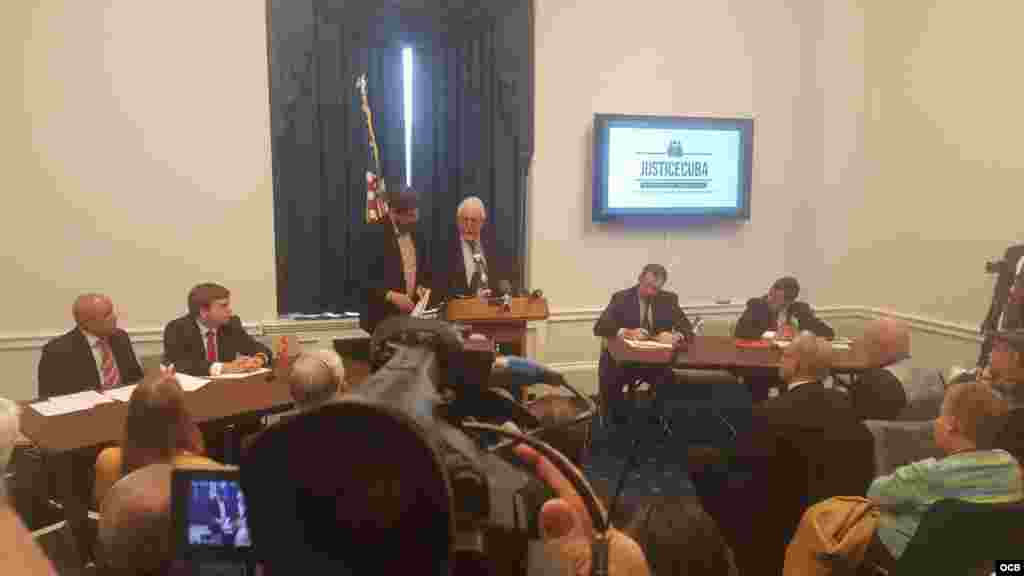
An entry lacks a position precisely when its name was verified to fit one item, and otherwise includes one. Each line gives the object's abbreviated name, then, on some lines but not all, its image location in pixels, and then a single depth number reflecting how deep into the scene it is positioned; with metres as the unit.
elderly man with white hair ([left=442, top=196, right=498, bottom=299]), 4.75
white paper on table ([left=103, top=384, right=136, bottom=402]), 3.45
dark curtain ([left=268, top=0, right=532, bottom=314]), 4.97
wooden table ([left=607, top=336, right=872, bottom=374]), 4.29
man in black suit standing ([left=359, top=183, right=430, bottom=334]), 4.38
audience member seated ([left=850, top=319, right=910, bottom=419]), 3.32
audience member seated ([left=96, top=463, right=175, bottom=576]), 1.71
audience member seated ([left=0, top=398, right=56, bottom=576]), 0.87
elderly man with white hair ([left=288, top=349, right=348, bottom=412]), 2.52
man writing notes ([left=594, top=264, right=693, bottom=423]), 5.22
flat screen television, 5.75
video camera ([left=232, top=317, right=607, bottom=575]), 0.51
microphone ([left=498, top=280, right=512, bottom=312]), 4.45
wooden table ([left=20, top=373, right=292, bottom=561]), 2.87
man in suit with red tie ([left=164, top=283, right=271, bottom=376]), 4.00
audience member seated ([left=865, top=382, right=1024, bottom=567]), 2.19
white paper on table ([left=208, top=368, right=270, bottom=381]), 3.84
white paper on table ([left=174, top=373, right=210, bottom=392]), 3.62
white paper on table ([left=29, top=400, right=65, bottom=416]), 3.23
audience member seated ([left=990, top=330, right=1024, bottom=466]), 3.18
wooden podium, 4.37
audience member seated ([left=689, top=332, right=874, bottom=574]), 2.70
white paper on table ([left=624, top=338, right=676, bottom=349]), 4.66
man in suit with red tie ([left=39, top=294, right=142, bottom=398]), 3.81
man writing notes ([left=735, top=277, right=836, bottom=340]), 5.16
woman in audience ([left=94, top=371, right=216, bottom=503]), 2.18
